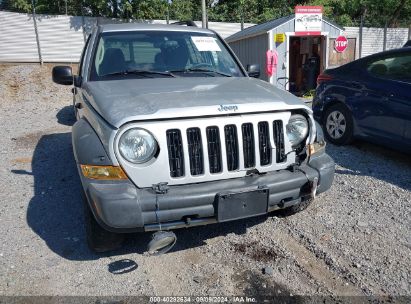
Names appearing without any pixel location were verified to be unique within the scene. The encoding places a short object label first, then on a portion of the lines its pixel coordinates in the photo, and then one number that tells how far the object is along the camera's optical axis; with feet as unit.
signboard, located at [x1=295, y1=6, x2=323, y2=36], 43.06
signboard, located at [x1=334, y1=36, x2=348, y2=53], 45.91
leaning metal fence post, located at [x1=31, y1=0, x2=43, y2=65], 51.67
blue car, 16.05
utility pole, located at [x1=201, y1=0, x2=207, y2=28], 54.22
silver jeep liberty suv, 8.44
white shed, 43.21
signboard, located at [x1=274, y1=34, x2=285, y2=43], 42.82
